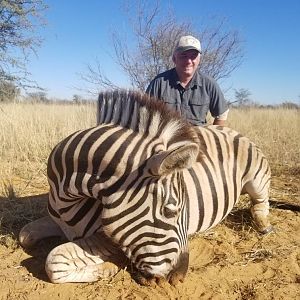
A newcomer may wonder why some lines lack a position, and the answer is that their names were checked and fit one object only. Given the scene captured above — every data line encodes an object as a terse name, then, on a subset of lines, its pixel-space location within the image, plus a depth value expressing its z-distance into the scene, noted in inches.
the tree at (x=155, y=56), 374.3
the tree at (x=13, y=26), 268.5
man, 153.4
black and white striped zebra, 77.5
